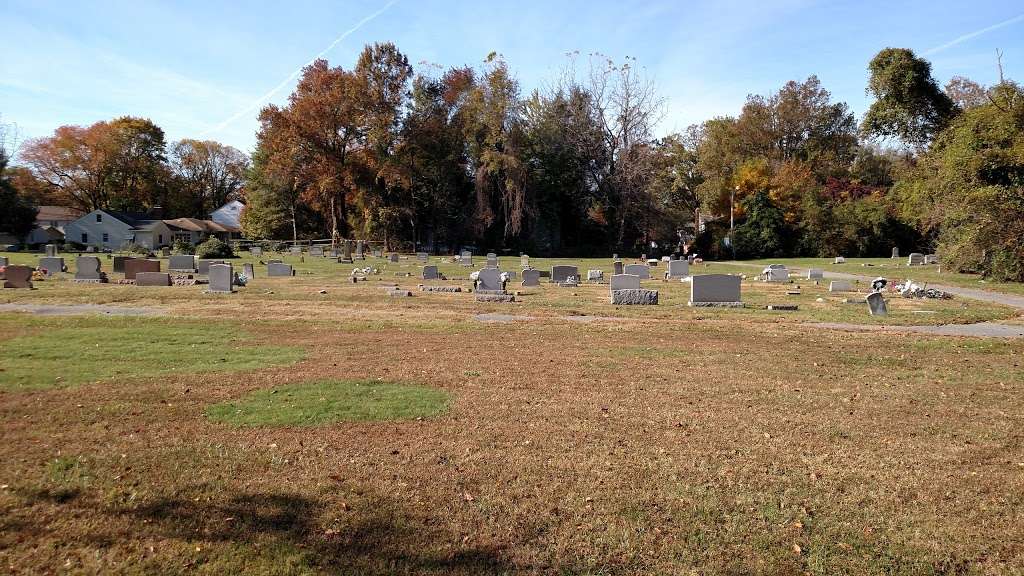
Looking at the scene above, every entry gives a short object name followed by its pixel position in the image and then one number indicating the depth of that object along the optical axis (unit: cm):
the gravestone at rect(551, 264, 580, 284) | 2230
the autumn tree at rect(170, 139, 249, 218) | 7769
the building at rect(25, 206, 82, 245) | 6506
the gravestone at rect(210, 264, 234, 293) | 1817
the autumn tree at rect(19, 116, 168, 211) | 6719
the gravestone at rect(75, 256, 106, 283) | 2077
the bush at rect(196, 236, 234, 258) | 3847
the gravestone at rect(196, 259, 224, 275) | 2557
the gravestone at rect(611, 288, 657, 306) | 1605
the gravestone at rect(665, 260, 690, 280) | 2543
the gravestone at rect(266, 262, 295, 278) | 2523
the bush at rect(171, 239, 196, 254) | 3997
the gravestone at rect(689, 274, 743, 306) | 1591
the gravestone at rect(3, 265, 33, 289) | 1783
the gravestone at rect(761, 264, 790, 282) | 2430
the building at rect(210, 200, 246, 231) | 7519
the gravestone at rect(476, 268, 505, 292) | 1758
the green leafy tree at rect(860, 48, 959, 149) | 3388
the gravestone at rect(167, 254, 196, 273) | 2416
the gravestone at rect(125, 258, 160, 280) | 2137
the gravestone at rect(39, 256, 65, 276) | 2270
